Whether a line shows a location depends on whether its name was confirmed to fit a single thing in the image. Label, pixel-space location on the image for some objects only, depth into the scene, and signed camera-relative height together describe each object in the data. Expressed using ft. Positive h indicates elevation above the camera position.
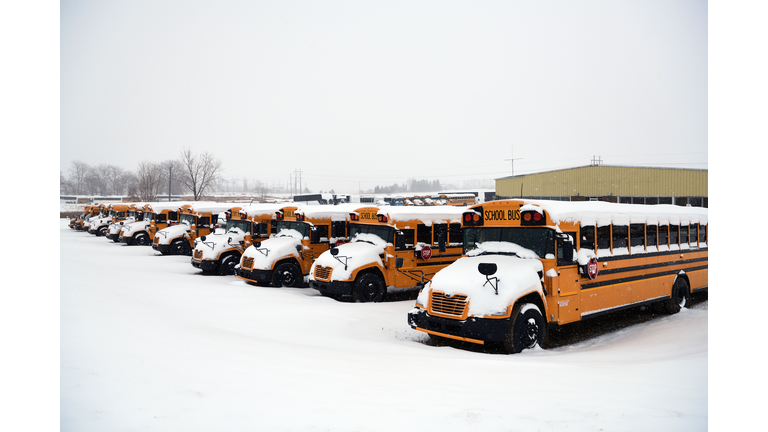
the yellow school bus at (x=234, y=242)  47.98 -3.42
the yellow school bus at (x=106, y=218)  100.01 -1.60
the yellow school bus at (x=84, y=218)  118.42 -1.87
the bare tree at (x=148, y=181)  174.91 +11.61
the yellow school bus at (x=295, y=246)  40.75 -3.39
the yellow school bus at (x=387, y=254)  34.73 -3.54
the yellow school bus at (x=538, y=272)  21.56 -3.38
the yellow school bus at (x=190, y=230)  63.52 -2.81
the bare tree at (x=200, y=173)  150.20 +12.49
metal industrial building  67.82 +4.57
